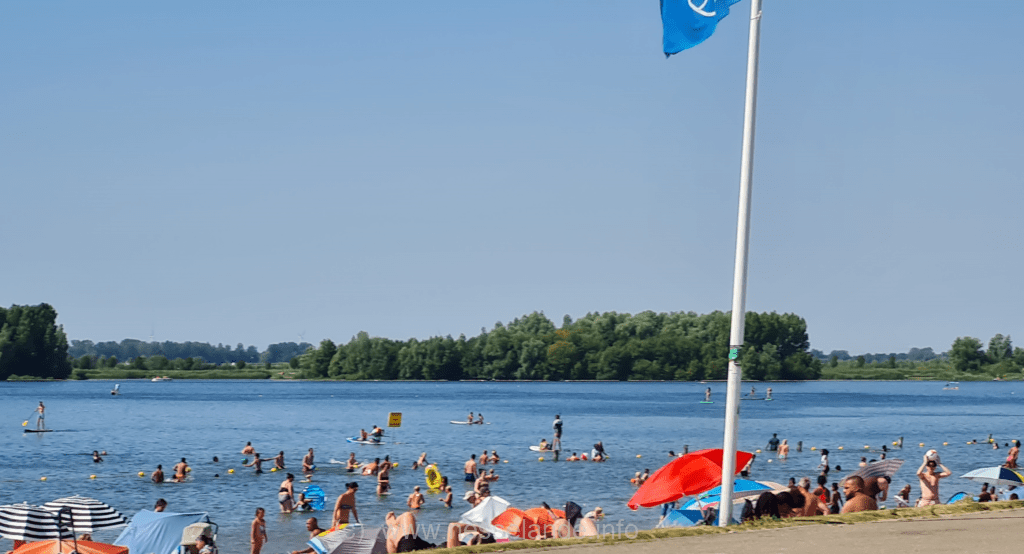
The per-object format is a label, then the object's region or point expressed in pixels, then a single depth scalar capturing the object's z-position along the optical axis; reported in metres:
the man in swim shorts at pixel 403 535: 16.86
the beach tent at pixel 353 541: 18.56
